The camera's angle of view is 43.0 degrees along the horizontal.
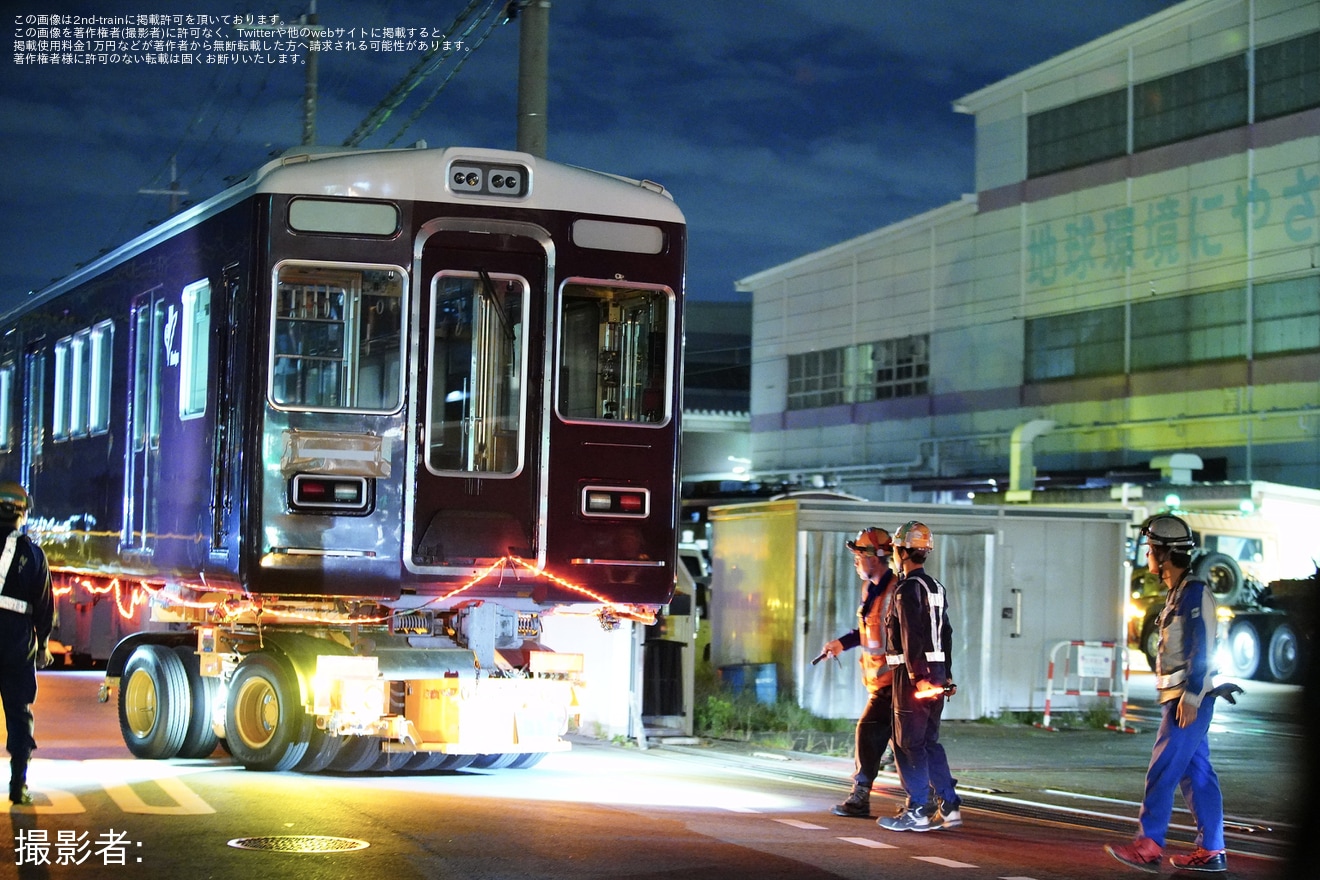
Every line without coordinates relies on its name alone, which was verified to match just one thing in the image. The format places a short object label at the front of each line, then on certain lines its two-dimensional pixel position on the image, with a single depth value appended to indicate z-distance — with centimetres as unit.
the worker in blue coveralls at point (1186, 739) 865
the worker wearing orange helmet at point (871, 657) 1048
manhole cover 827
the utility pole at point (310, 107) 2695
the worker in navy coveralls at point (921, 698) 991
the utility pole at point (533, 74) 1633
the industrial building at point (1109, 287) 3294
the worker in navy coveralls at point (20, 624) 922
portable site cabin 1742
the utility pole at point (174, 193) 4282
